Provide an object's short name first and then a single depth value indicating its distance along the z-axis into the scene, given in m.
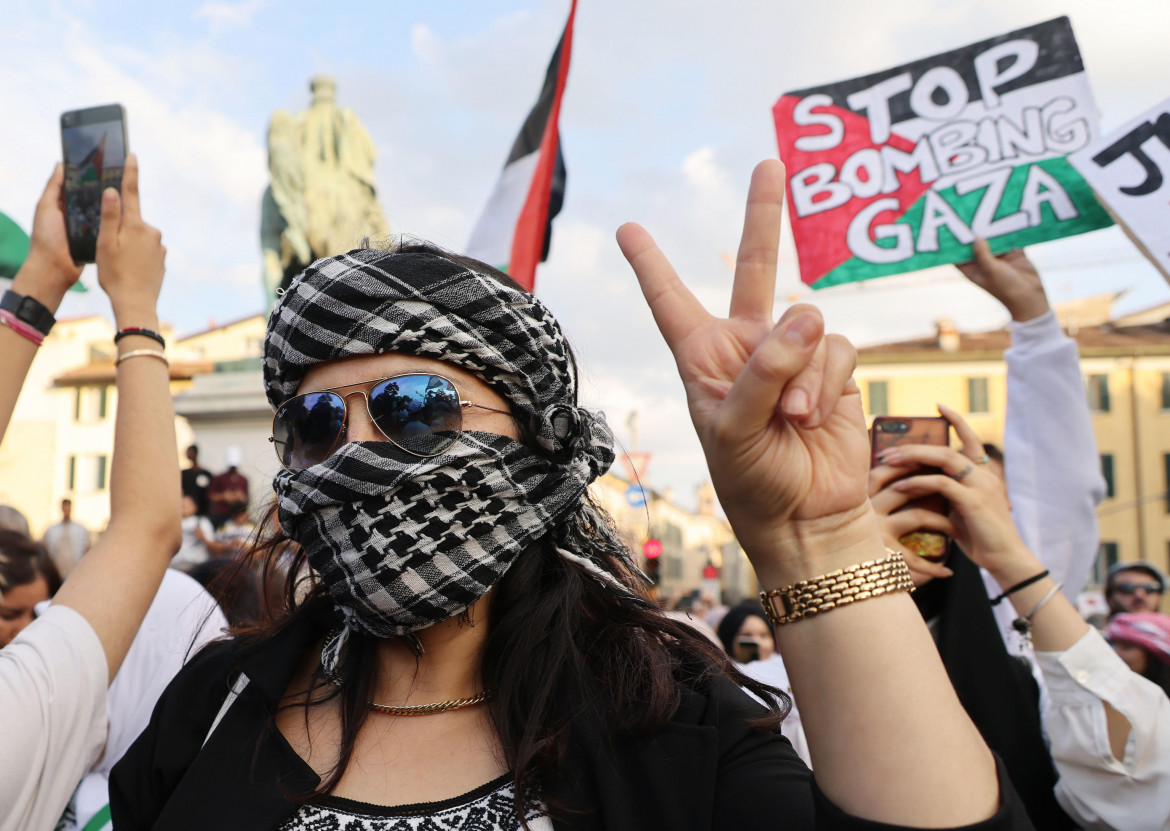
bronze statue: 14.09
